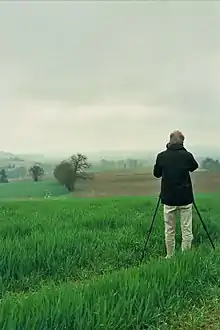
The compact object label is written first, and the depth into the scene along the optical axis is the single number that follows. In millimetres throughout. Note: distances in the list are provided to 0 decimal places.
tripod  7673
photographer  7430
